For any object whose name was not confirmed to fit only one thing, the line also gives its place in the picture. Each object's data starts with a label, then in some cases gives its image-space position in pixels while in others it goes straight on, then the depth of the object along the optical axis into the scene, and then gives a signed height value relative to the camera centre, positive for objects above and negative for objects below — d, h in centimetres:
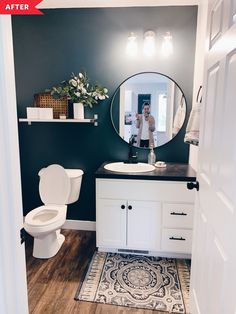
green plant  259 +24
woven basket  270 +12
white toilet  241 -90
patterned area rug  187 -138
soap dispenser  271 -46
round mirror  266 +6
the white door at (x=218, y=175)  96 -27
